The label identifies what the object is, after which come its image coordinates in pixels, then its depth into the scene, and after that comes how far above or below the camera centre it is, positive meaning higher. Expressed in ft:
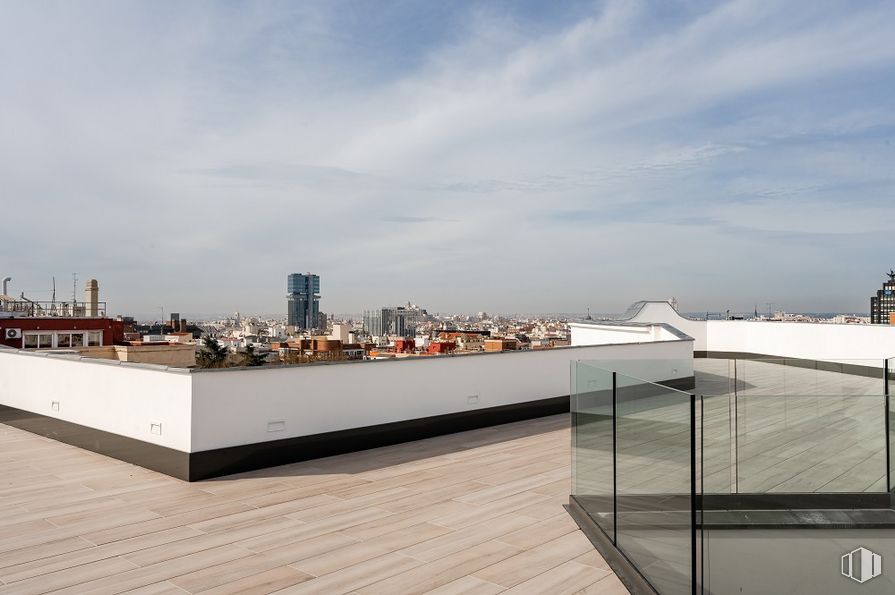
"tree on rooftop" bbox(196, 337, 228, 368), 78.57 -6.78
